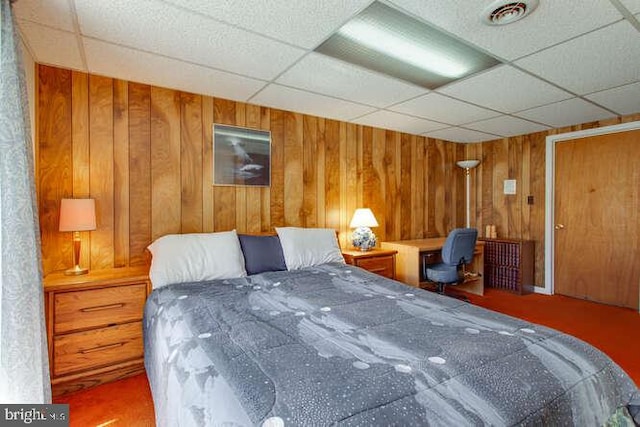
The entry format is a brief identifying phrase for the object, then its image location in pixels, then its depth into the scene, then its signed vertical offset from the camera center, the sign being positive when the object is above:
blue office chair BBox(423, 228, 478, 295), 3.31 -0.52
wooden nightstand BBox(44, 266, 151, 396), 1.97 -0.78
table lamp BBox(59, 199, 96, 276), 2.09 -0.05
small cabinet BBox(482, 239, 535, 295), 4.11 -0.78
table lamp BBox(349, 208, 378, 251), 3.52 -0.23
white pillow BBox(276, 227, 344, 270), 2.74 -0.35
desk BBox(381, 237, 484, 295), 3.64 -0.65
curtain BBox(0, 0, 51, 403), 1.24 -0.15
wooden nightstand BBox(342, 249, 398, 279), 3.24 -0.55
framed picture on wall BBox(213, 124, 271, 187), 2.93 +0.53
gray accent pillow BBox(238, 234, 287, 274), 2.56 -0.38
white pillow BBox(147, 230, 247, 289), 2.21 -0.37
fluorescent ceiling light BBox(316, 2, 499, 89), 1.76 +1.06
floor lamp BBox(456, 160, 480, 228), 4.82 +0.40
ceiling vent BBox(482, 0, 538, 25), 1.55 +1.03
